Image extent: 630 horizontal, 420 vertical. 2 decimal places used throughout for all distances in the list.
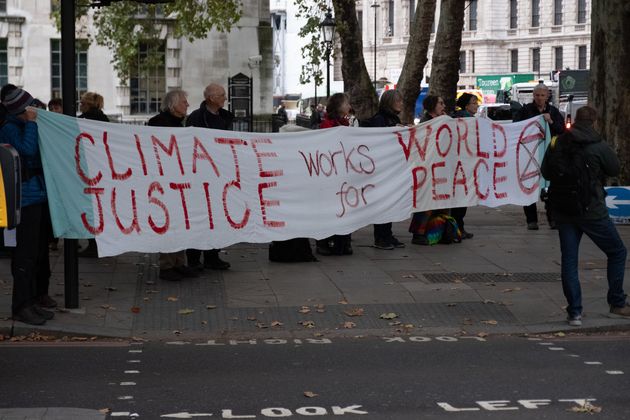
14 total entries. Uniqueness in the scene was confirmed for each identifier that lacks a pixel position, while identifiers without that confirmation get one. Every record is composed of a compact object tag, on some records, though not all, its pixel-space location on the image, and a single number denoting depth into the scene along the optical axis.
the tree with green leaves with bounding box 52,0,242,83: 25.16
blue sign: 16.30
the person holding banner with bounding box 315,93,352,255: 13.20
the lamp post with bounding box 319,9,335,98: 26.25
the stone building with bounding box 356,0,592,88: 100.25
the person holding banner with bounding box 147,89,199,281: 11.59
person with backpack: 9.45
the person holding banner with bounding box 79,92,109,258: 13.33
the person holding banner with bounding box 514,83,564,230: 15.07
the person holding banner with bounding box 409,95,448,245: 14.07
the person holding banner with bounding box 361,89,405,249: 13.66
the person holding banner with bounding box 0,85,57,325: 9.41
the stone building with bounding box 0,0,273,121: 31.42
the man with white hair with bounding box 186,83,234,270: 12.06
